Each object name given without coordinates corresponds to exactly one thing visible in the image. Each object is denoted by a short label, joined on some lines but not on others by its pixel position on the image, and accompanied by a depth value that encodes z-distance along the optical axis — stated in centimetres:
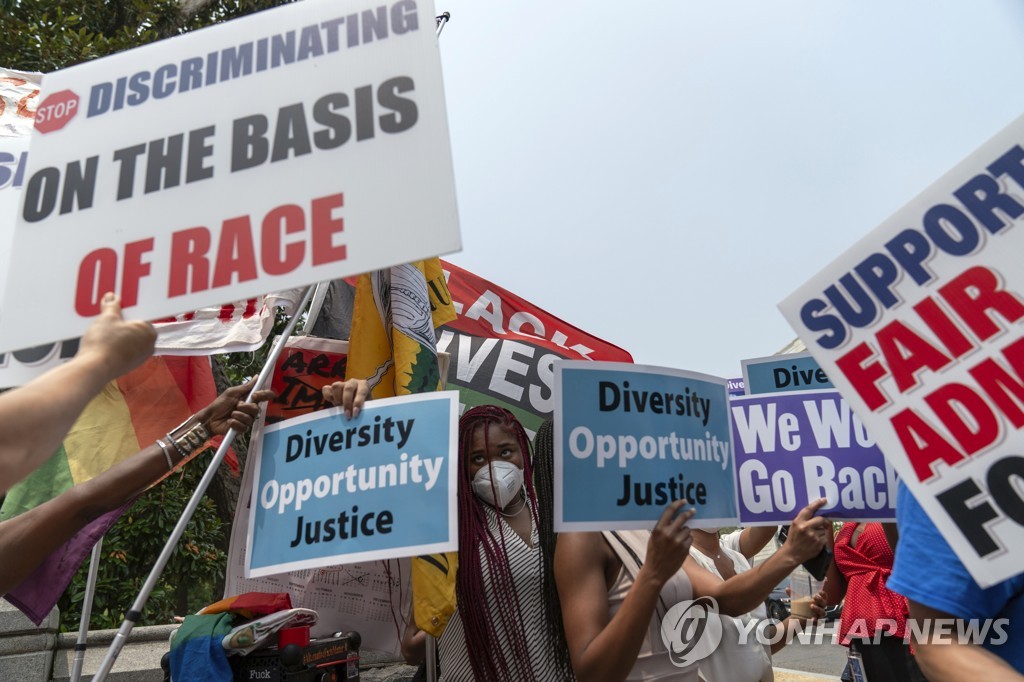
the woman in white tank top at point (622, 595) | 209
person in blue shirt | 141
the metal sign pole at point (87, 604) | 328
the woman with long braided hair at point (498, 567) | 253
